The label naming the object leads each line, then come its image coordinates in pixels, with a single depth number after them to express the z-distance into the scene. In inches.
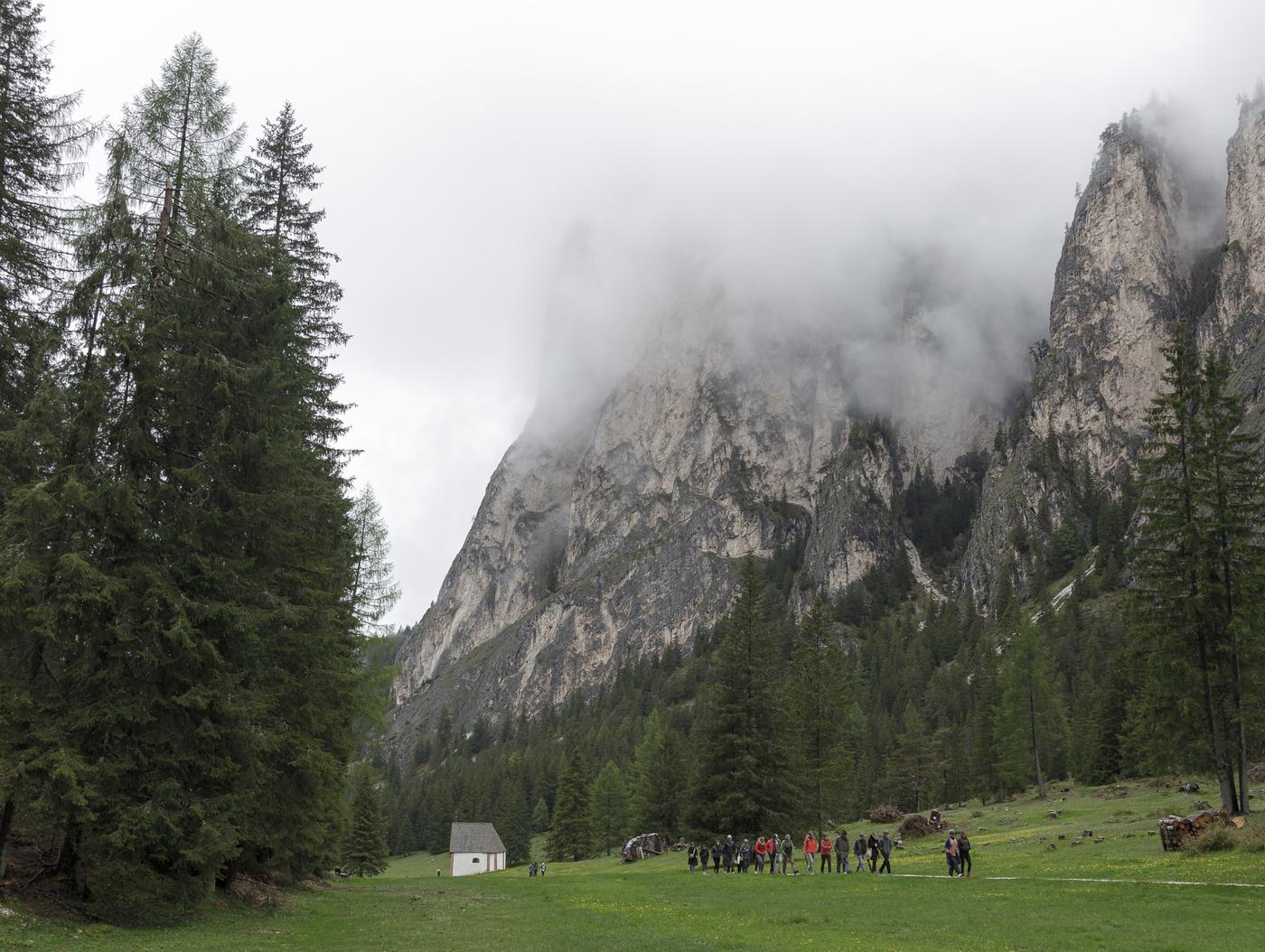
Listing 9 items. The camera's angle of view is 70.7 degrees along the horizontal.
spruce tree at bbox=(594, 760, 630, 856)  3592.5
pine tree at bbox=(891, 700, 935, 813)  3604.8
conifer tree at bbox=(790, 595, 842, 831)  2076.8
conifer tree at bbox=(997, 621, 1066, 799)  2790.4
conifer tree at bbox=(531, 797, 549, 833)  4773.6
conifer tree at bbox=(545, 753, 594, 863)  3334.2
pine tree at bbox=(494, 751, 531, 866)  4104.3
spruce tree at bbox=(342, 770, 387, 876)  2849.4
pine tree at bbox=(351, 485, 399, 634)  1456.7
